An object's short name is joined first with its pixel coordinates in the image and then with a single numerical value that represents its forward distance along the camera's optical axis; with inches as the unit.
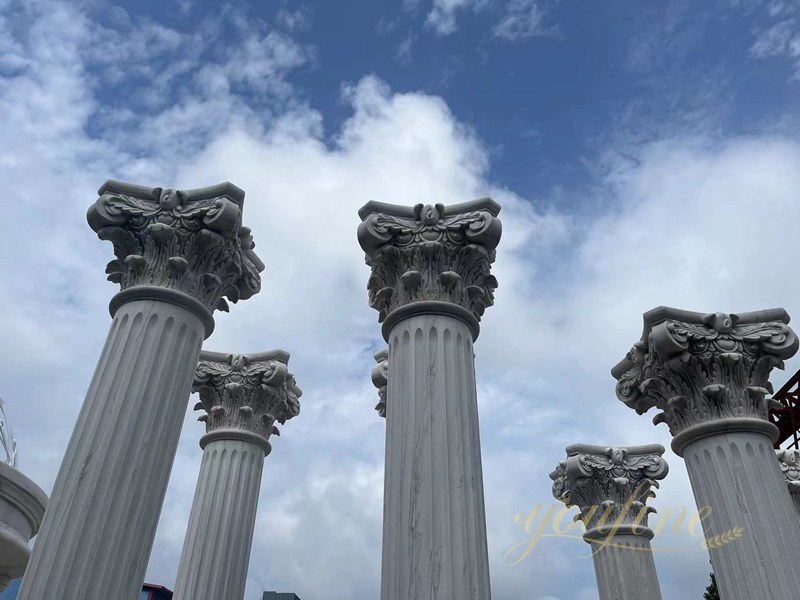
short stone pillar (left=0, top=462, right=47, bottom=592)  345.1
